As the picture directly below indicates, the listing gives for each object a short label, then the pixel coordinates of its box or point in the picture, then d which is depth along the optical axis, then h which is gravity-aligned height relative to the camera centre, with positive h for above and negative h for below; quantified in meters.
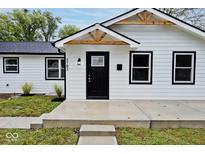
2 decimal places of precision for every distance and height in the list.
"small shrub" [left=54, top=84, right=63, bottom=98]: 7.83 -0.93
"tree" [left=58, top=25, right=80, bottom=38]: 27.86 +7.50
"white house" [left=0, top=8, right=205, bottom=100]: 6.83 +0.44
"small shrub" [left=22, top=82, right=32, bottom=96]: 9.31 -1.05
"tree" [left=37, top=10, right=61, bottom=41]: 25.68 +7.92
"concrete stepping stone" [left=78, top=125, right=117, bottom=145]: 3.55 -1.57
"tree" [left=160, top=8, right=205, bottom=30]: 14.95 +5.79
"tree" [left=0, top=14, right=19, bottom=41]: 20.34 +5.62
